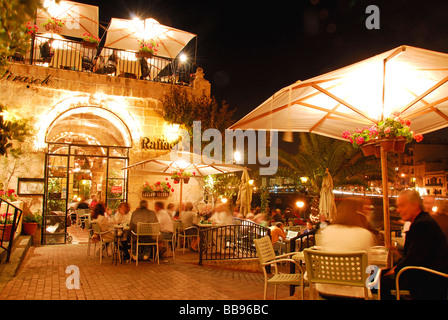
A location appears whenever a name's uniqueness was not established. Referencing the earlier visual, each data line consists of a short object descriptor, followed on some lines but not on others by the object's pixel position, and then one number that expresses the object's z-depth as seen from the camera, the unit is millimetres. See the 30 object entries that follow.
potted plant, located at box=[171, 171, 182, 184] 10078
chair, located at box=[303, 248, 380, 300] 3215
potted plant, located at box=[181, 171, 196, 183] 10047
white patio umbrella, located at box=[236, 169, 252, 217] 11734
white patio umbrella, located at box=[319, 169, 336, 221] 11000
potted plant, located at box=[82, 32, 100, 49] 11883
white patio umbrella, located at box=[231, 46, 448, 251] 4008
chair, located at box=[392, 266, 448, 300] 3183
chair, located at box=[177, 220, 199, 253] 9914
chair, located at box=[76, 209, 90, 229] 13421
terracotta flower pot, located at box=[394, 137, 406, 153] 4685
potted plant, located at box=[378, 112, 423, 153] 4629
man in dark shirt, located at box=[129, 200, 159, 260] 7863
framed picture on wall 10328
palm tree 14680
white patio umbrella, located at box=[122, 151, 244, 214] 9656
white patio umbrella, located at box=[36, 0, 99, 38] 12216
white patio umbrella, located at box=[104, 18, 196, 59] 12883
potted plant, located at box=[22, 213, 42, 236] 10023
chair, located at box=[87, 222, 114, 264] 7781
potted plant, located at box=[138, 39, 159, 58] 12406
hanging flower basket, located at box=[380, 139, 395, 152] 4691
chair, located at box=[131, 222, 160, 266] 7610
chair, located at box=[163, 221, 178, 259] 8686
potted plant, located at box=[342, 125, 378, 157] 4828
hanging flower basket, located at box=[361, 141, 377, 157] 4902
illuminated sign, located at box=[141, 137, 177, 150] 12003
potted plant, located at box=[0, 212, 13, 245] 7895
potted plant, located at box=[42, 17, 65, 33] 11773
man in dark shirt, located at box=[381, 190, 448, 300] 3357
